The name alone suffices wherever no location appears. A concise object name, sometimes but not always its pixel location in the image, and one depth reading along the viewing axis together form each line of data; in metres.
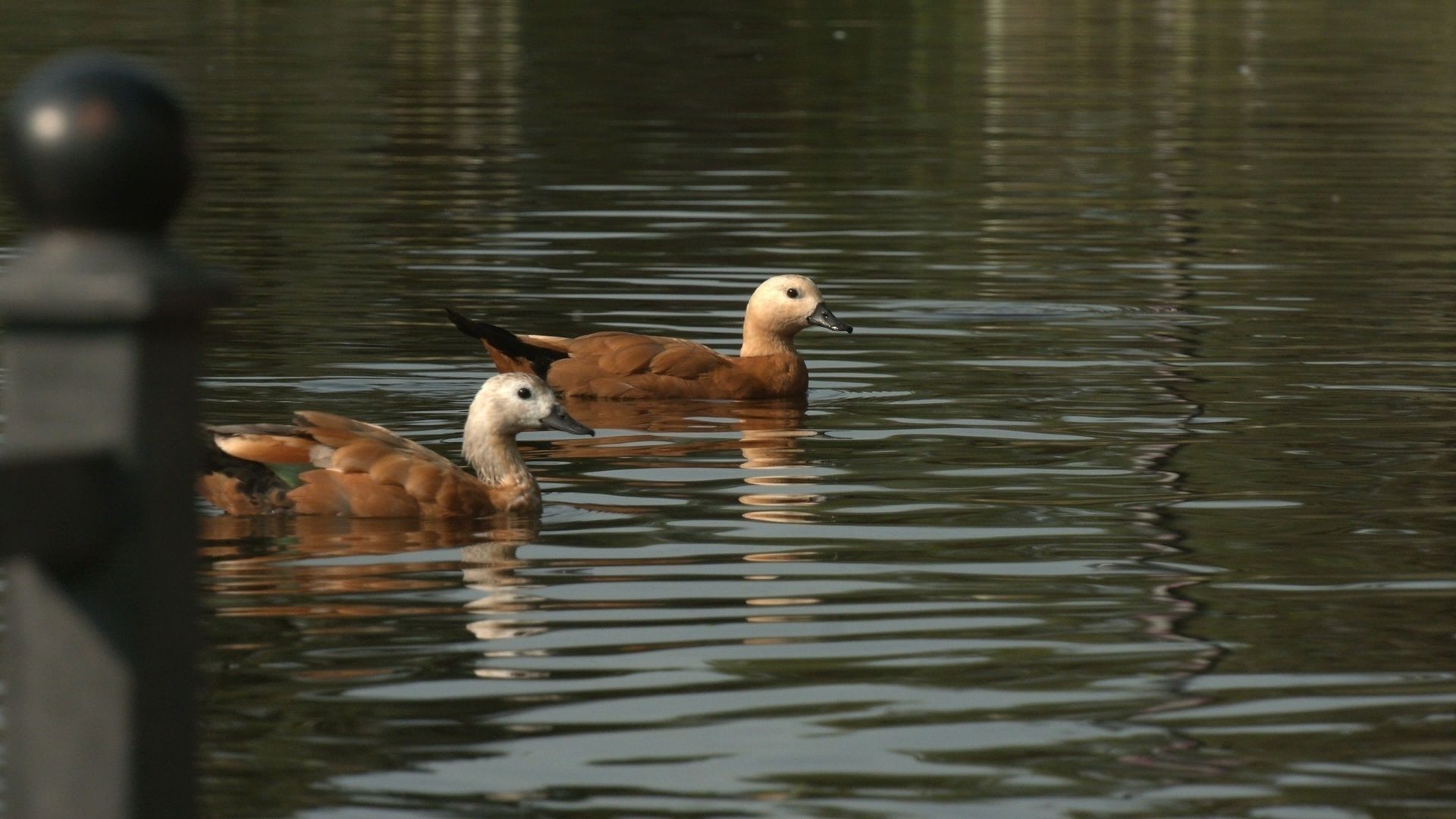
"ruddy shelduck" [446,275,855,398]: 26.67
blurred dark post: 5.89
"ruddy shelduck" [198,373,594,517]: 19.42
